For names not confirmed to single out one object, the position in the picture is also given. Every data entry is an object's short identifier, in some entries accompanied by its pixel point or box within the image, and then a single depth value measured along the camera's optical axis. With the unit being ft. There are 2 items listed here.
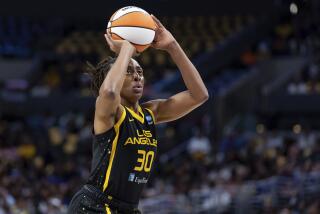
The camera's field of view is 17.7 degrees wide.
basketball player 23.06
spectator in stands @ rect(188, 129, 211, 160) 76.56
